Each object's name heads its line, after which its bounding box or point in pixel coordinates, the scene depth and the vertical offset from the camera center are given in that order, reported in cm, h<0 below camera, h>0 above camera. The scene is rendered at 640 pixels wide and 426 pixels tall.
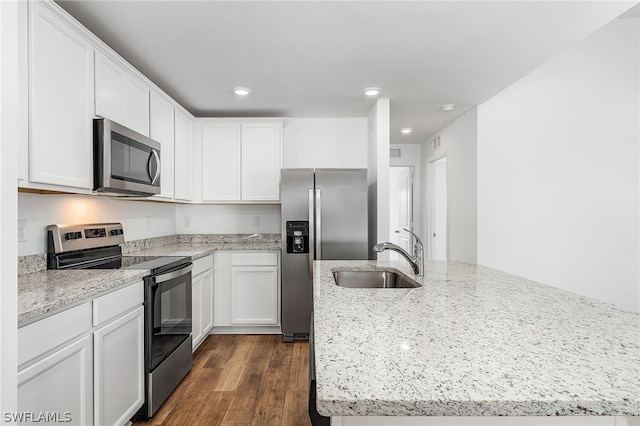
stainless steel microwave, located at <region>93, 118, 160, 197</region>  205 +33
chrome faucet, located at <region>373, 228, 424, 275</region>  183 -22
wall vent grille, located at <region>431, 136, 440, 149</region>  502 +99
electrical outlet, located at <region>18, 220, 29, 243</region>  192 -10
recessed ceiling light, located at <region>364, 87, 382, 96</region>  321 +111
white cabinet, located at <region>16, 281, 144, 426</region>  128 -64
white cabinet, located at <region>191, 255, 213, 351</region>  306 -77
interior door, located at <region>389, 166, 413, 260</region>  595 +16
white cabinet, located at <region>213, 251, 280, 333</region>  364 -79
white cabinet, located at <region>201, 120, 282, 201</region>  388 +58
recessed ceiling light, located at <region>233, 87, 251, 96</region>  318 +110
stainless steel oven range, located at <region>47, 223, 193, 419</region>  211 -49
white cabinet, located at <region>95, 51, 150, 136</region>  210 +77
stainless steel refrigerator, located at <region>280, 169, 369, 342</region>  352 -13
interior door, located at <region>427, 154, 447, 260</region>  543 +5
